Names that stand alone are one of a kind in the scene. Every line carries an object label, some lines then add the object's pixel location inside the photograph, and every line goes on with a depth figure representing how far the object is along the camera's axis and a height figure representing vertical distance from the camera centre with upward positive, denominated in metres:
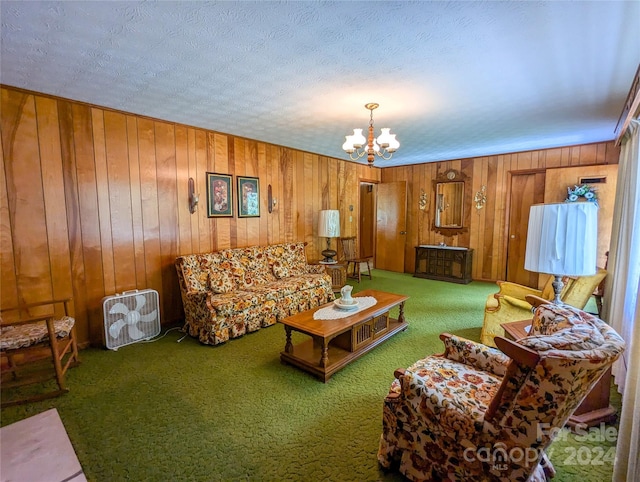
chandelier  3.04 +0.77
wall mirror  6.09 +0.26
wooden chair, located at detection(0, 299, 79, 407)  2.23 -1.04
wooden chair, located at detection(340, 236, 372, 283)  5.90 -0.81
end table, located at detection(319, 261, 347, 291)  5.00 -1.00
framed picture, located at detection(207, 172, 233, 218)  4.04 +0.28
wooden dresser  5.76 -0.98
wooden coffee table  2.49 -1.20
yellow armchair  2.52 -0.84
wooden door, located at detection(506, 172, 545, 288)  5.32 -0.06
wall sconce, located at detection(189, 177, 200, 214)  3.85 +0.23
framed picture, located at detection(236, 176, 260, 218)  4.39 +0.28
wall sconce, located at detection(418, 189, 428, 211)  6.56 +0.31
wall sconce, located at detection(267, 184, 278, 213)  4.77 +0.24
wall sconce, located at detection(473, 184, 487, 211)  5.79 +0.33
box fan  3.03 -1.09
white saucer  2.88 -0.89
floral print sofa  3.20 -0.93
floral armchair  1.06 -0.88
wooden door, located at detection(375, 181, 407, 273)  6.71 -0.25
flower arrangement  4.44 +0.32
